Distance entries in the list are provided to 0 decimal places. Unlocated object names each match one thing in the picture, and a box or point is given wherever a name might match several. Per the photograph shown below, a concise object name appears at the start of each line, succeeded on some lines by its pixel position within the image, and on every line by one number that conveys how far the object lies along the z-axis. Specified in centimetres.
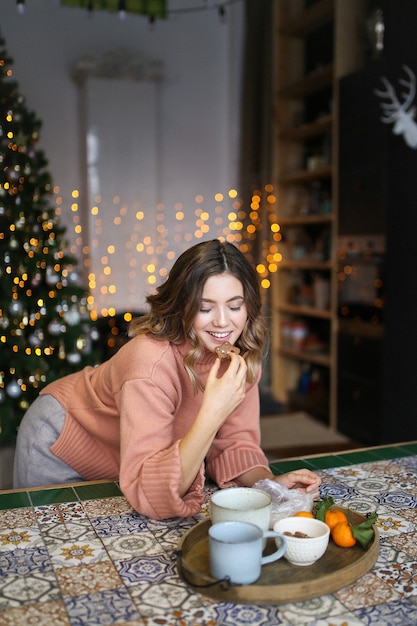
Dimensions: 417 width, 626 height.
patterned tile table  100
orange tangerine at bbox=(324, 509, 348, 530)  124
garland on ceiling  528
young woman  138
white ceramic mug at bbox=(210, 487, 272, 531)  115
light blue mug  104
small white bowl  111
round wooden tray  104
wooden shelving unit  479
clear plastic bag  131
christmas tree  306
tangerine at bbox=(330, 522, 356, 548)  120
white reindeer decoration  363
